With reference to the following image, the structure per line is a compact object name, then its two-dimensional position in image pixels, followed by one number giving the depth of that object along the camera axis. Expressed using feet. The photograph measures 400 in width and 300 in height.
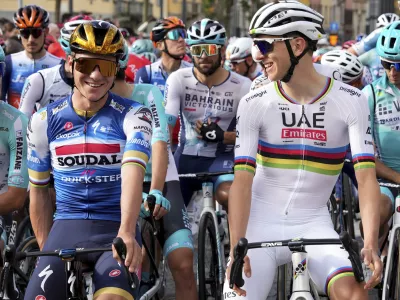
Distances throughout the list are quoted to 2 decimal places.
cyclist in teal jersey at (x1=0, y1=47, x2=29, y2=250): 21.88
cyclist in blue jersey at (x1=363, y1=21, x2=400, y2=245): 27.32
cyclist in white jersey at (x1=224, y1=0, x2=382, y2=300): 18.72
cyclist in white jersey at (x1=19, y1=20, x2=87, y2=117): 29.73
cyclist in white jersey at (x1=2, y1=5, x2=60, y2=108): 38.42
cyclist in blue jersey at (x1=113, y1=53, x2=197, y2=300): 23.84
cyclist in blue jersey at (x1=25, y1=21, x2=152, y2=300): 18.48
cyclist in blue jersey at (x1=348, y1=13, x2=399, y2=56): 47.37
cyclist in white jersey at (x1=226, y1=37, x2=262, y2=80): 44.57
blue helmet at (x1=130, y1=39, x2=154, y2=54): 59.21
